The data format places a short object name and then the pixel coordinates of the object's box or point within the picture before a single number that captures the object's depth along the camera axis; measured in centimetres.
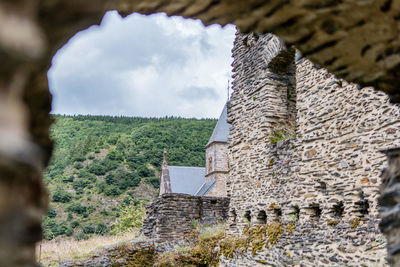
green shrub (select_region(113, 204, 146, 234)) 2281
